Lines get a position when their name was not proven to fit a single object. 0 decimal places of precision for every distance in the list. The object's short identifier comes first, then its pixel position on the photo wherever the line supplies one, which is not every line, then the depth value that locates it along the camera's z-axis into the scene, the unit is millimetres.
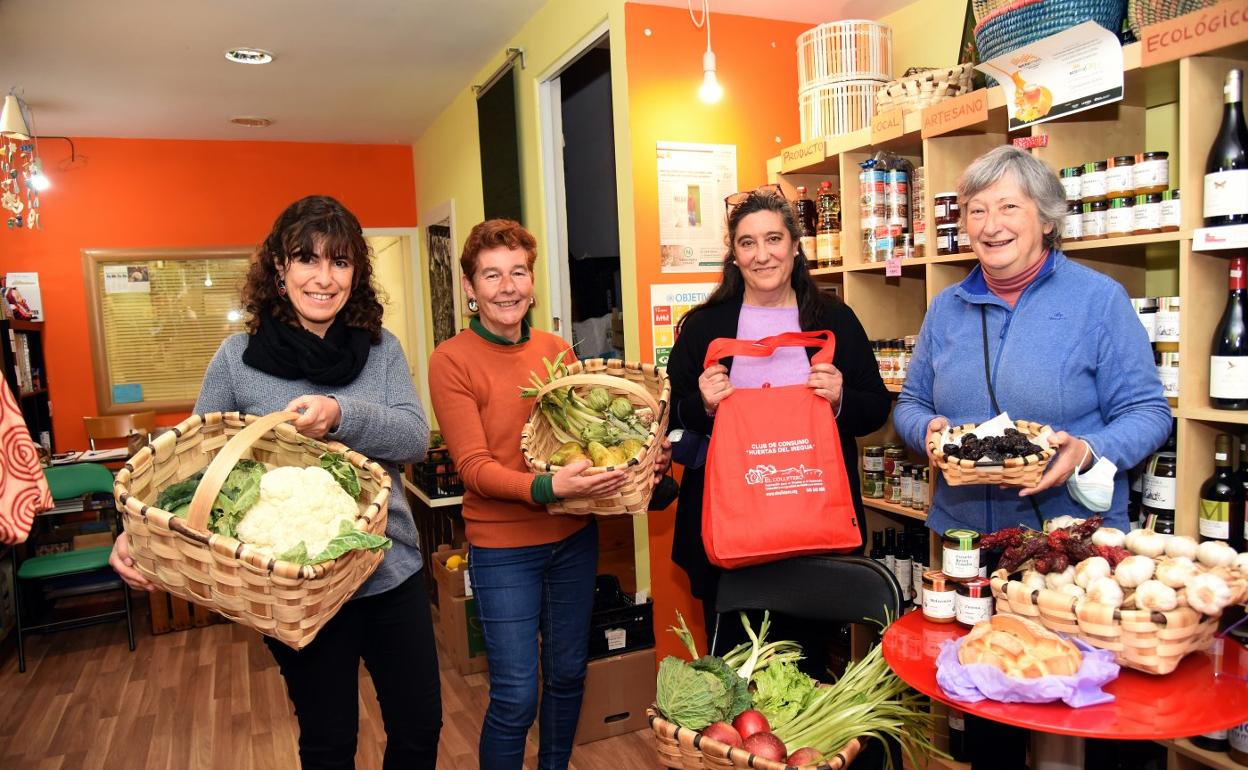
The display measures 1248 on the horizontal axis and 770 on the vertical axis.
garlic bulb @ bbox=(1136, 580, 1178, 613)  1131
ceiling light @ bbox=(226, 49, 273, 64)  4074
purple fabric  1104
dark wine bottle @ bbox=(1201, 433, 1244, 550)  1874
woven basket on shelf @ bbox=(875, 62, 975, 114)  2578
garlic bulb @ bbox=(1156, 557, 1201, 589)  1159
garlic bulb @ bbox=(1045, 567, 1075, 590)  1254
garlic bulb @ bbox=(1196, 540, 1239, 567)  1226
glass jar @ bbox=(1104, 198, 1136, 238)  1995
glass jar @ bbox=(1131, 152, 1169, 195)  1955
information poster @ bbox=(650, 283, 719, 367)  3180
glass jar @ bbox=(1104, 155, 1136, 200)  2000
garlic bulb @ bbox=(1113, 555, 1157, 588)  1195
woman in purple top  2018
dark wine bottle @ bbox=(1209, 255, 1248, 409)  1813
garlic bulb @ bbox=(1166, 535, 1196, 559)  1264
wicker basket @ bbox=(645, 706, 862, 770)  1264
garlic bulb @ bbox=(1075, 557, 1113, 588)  1230
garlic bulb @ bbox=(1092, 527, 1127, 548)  1341
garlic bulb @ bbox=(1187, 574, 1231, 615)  1117
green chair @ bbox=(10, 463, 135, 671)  3932
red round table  1049
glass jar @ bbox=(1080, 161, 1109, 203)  2064
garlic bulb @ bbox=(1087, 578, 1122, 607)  1173
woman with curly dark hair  1584
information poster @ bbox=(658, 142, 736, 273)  3164
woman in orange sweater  1944
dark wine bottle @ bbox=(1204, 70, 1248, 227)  1769
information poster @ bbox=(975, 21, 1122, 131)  1979
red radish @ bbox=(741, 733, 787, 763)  1319
